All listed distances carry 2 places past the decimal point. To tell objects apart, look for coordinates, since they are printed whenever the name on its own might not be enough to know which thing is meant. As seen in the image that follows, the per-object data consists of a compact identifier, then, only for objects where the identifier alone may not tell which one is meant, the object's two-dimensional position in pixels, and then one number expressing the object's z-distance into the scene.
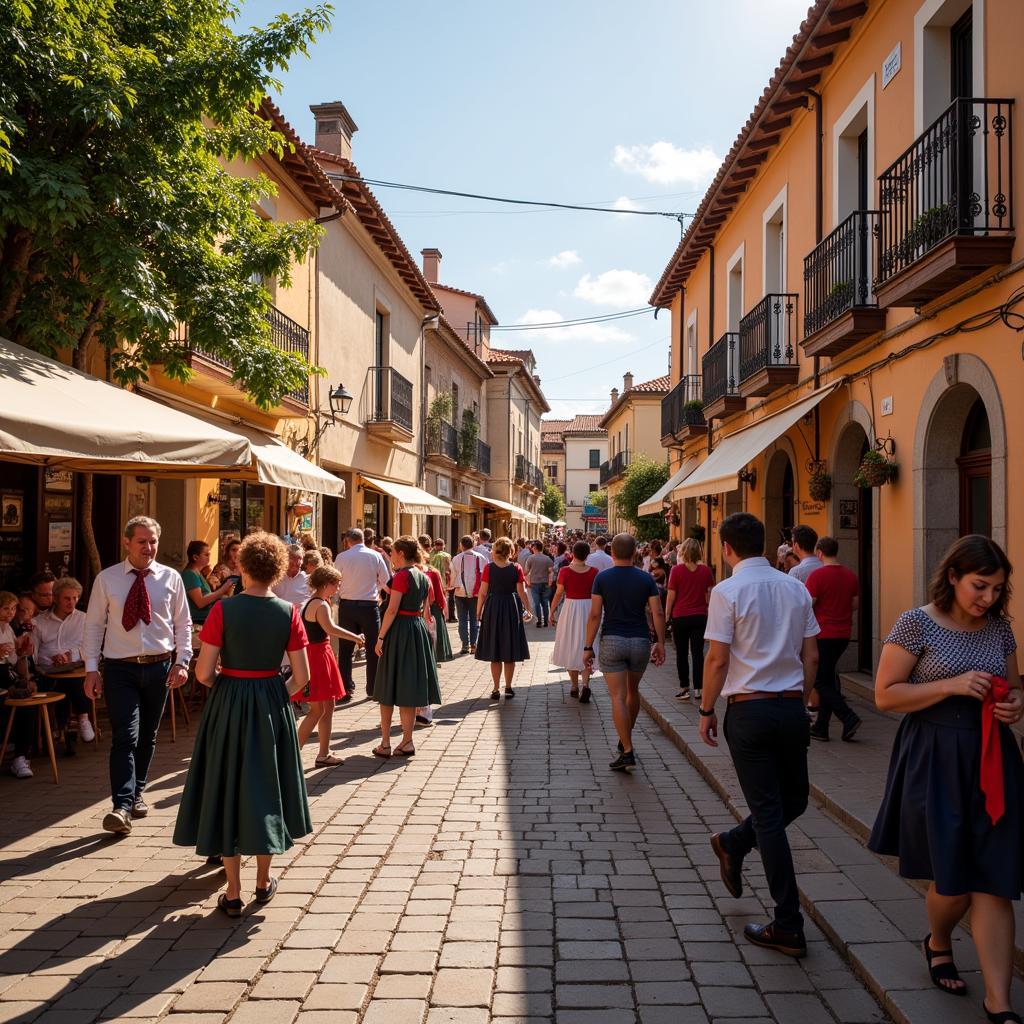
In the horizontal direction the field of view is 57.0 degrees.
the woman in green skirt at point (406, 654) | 7.70
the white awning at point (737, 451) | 11.37
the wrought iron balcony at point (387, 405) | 19.65
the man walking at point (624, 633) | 7.26
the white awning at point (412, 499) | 19.14
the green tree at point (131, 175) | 7.04
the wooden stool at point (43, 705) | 6.59
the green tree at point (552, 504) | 68.62
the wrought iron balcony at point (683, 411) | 19.19
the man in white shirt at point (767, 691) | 3.97
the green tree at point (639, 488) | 28.17
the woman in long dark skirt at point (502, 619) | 10.59
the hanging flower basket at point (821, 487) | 11.56
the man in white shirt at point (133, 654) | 5.64
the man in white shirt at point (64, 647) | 7.55
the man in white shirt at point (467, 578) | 14.57
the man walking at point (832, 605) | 7.93
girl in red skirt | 7.02
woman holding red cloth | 3.27
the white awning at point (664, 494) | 18.77
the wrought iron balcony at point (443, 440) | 25.91
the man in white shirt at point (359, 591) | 10.40
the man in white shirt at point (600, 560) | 11.61
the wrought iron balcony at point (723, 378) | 15.58
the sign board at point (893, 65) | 9.40
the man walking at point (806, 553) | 8.48
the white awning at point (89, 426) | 5.76
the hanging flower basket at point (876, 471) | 9.53
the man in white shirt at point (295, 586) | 8.90
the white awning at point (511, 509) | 34.60
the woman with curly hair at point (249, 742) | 4.41
